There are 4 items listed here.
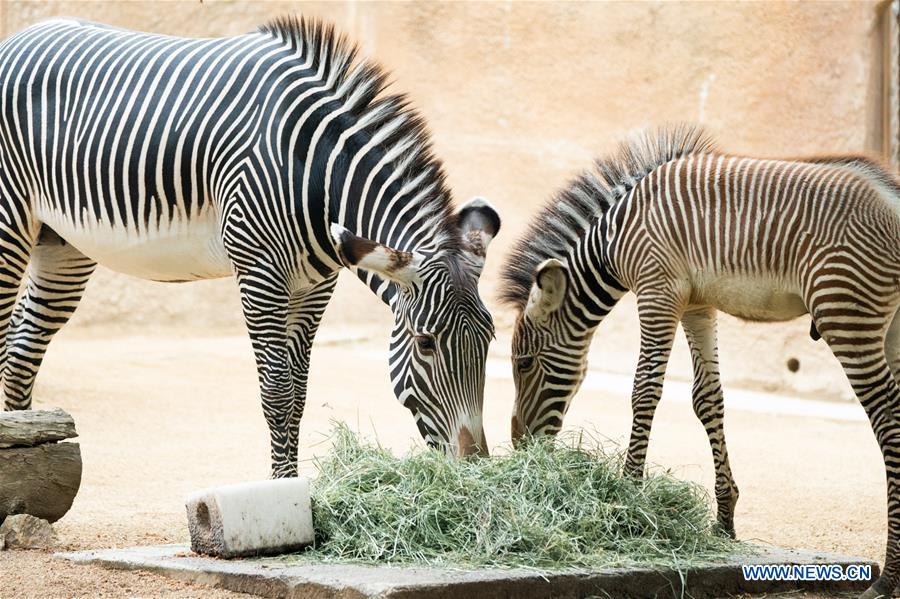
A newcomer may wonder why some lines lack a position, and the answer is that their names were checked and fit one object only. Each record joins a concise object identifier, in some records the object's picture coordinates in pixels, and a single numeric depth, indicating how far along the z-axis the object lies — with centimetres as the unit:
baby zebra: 1002
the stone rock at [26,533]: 1023
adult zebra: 1006
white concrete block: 898
